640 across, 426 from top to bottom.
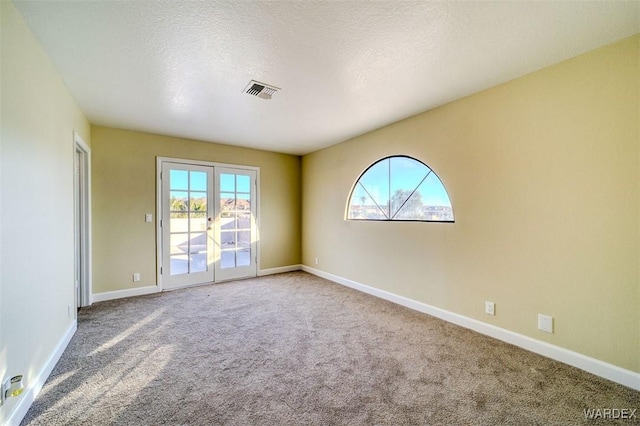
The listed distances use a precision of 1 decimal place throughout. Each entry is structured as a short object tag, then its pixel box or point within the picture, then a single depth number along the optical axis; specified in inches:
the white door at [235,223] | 186.5
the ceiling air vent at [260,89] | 101.2
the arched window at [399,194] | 127.3
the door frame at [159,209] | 165.0
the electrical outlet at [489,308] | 104.3
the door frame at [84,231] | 138.2
